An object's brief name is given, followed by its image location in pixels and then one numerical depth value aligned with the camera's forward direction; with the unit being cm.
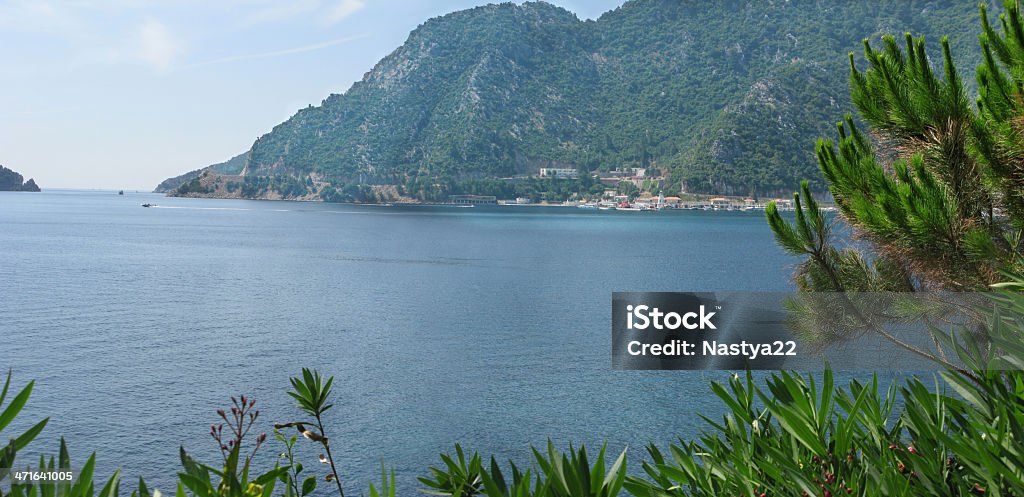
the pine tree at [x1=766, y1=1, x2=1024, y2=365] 481
